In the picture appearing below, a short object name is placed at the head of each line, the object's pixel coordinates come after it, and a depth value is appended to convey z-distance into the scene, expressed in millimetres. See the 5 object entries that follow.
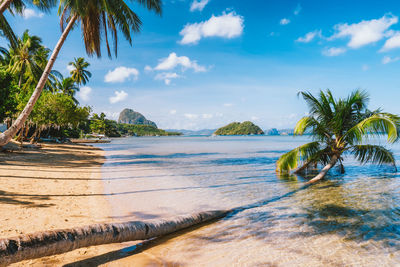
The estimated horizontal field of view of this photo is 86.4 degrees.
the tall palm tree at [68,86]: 42438
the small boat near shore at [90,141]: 48062
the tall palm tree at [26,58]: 28516
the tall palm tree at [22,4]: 7816
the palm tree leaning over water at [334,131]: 8500
